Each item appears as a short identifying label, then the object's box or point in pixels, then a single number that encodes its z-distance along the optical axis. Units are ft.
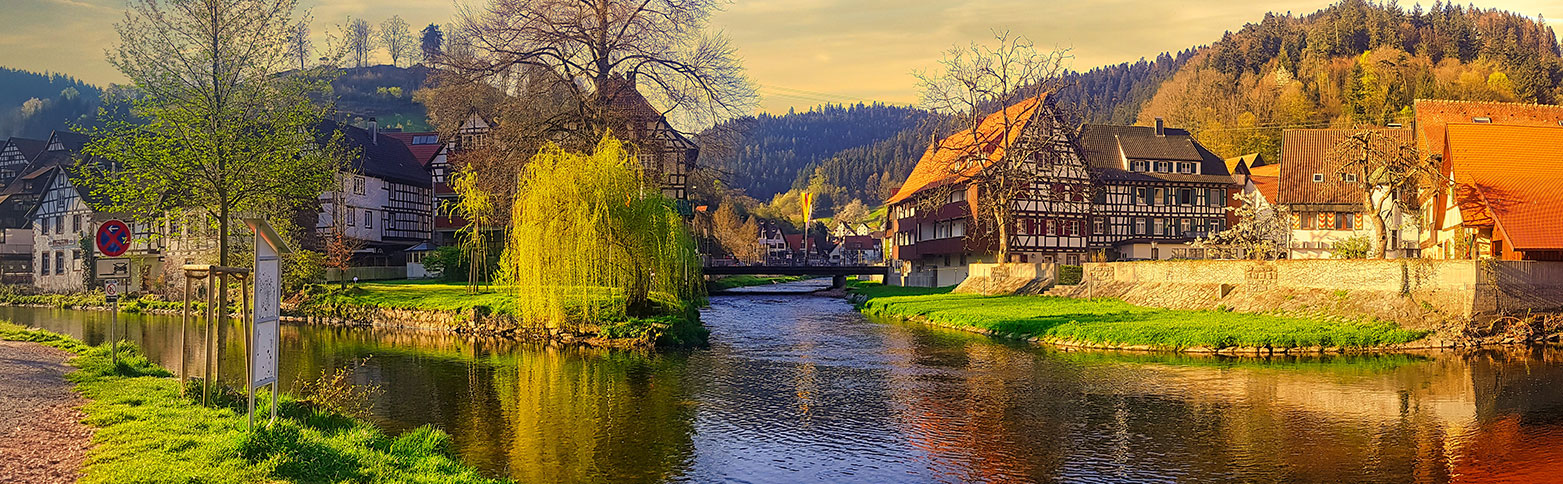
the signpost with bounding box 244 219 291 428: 38.14
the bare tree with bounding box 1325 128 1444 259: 131.13
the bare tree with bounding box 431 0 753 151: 132.57
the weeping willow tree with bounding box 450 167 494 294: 124.57
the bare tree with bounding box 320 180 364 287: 172.65
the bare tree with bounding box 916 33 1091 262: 172.45
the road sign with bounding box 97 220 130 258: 60.39
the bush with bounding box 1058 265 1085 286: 163.32
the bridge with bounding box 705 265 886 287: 227.40
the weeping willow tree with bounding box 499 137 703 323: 99.91
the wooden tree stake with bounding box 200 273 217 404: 46.55
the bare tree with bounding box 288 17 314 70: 104.37
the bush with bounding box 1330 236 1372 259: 138.62
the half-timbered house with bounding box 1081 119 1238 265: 216.33
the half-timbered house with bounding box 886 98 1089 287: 197.36
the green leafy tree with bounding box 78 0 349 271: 98.89
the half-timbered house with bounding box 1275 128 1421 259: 187.32
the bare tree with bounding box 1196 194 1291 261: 155.12
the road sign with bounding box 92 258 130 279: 68.59
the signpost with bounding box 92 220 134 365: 60.54
